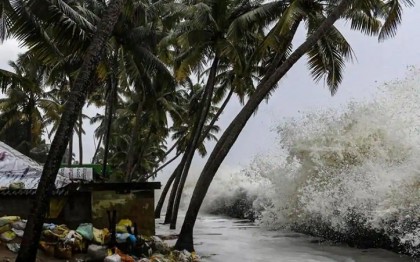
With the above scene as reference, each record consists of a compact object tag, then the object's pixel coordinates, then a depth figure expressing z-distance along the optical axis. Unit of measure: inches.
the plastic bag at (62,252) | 345.1
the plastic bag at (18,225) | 371.6
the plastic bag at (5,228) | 357.8
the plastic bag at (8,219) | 363.1
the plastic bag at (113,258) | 331.0
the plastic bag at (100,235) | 378.3
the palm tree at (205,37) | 637.9
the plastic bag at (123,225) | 409.3
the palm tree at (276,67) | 450.3
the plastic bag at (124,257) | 344.7
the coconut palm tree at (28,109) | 1083.9
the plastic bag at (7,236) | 350.6
